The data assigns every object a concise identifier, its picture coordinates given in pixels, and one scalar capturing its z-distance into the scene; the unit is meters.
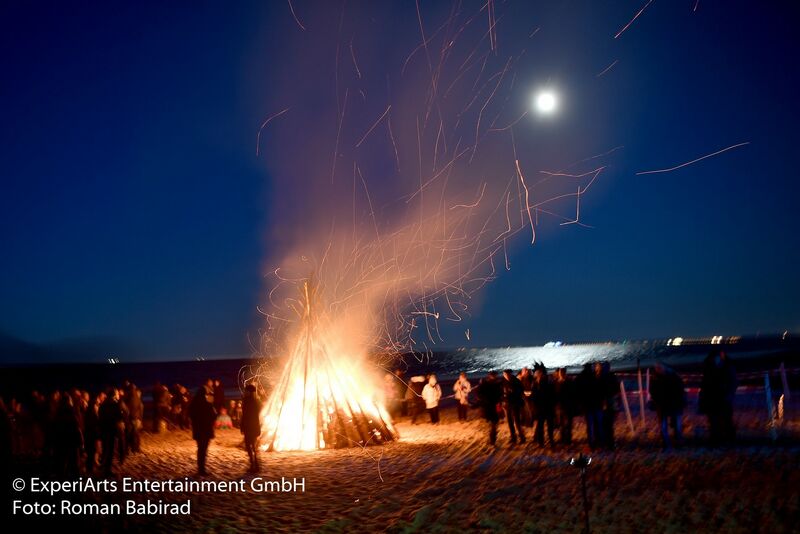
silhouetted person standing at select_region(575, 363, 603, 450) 9.77
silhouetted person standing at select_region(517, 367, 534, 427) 12.86
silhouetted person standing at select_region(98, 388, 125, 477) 9.22
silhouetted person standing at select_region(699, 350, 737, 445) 8.93
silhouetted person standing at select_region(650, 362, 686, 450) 9.13
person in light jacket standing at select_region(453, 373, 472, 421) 15.51
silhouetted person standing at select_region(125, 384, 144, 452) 11.73
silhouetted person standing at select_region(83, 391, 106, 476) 9.49
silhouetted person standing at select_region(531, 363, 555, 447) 9.98
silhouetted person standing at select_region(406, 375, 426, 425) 16.59
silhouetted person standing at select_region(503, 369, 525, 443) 10.62
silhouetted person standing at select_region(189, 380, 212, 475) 9.03
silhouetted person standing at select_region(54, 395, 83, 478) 9.02
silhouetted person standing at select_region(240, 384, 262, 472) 9.38
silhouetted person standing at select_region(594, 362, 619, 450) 9.67
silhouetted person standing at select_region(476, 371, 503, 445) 10.91
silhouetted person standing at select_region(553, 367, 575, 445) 10.10
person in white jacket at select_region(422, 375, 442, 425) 15.14
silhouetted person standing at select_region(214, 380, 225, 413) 16.06
